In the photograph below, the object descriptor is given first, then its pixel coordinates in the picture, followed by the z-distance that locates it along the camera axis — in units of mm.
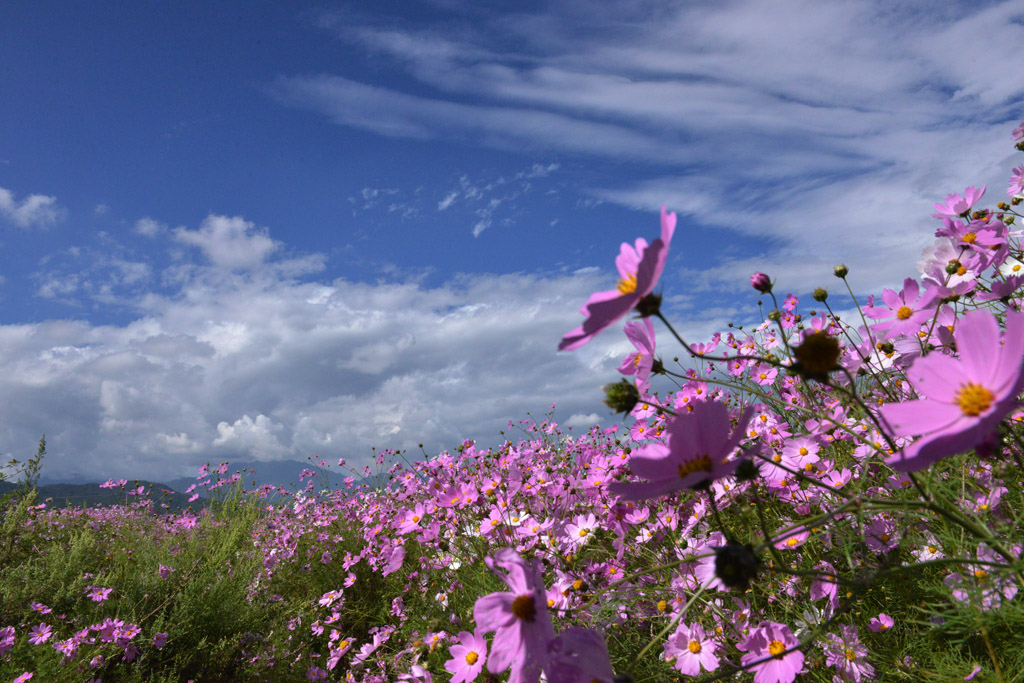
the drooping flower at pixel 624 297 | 585
